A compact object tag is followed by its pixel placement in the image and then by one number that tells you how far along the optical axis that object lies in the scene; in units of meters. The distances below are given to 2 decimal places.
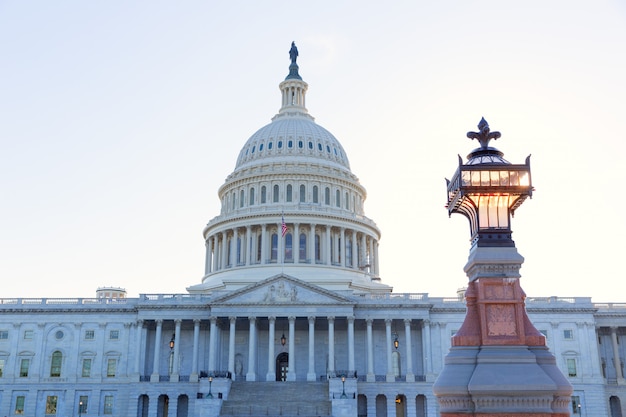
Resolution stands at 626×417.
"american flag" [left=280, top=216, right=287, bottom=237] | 90.50
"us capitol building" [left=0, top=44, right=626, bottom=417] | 81.06
